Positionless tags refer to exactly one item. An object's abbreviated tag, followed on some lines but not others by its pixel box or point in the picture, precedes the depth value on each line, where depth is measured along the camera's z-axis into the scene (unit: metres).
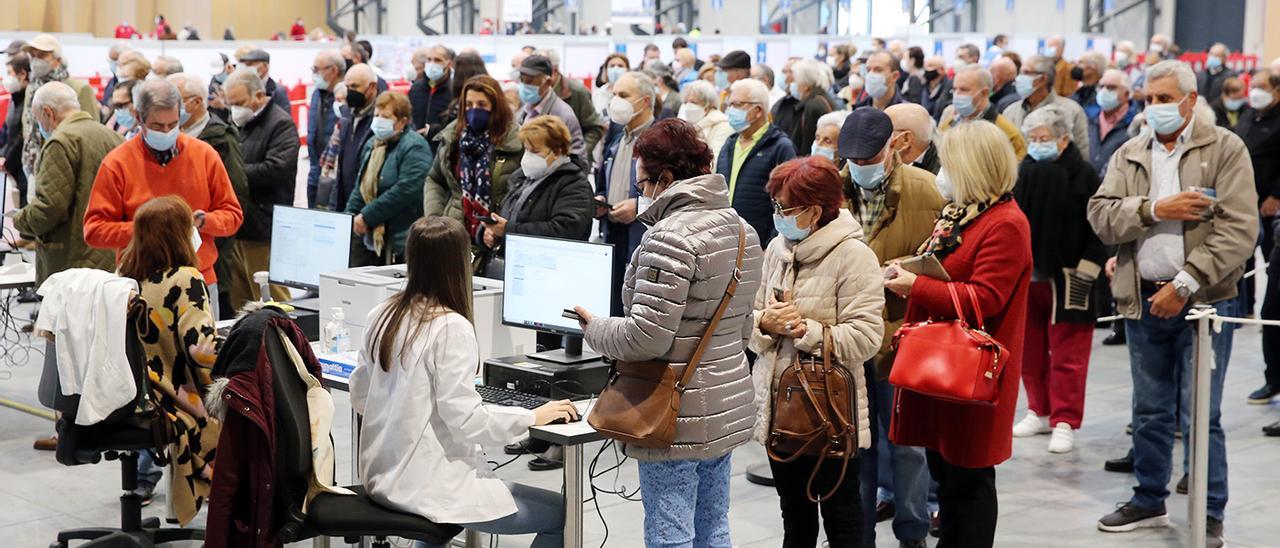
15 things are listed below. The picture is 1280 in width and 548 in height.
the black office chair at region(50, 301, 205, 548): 4.38
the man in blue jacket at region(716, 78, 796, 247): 6.48
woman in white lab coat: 3.52
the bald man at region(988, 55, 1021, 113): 9.30
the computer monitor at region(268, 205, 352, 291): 5.54
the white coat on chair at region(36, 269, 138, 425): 4.31
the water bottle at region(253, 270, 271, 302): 5.59
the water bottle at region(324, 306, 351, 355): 4.81
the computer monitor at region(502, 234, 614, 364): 4.51
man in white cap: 7.64
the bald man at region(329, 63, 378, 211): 7.48
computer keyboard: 4.19
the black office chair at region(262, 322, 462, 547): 3.62
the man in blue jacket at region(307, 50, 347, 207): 9.29
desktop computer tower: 4.31
